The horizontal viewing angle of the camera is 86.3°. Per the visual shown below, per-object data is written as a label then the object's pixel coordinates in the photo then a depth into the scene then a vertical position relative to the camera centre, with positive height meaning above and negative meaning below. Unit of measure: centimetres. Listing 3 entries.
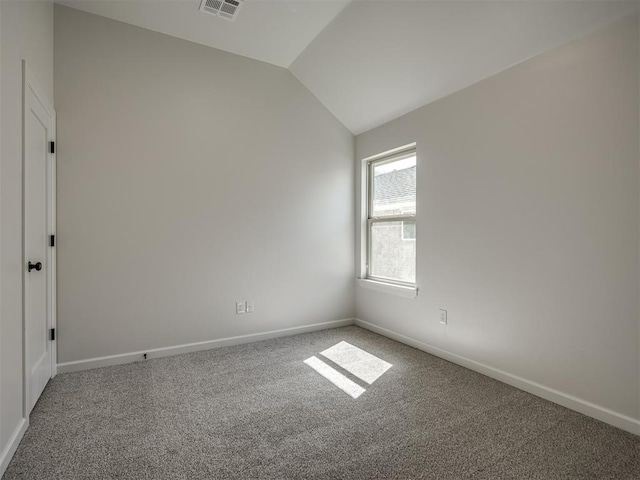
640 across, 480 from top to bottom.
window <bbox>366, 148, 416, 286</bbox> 361 +23
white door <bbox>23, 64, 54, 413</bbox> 204 -1
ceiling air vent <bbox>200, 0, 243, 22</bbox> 279 +193
